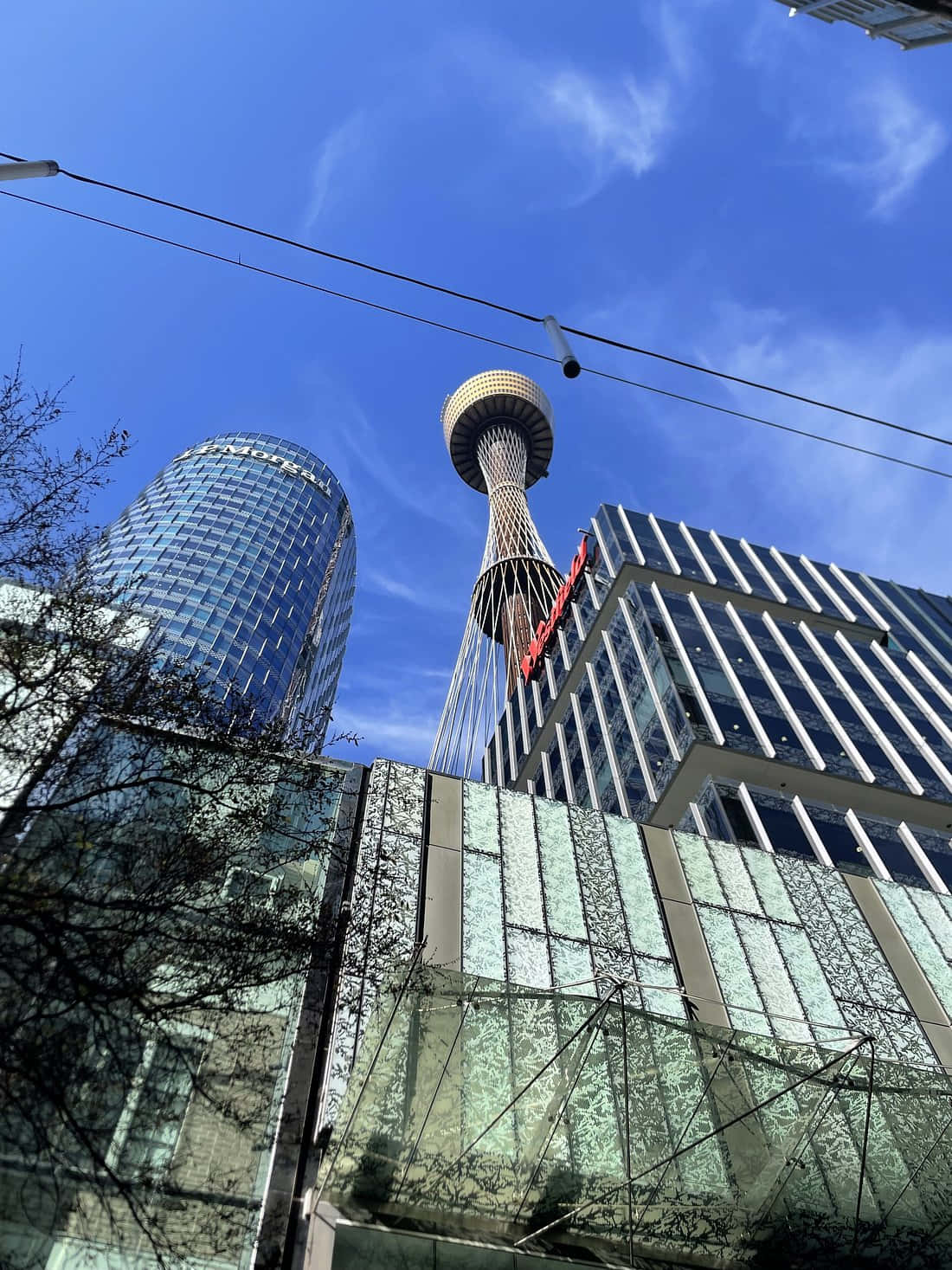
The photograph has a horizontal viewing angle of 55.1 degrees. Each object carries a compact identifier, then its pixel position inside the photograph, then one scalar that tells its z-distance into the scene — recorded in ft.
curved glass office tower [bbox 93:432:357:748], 262.88
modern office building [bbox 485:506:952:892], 102.17
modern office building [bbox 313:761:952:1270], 32.83
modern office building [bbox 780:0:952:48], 44.55
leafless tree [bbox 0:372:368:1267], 28.32
